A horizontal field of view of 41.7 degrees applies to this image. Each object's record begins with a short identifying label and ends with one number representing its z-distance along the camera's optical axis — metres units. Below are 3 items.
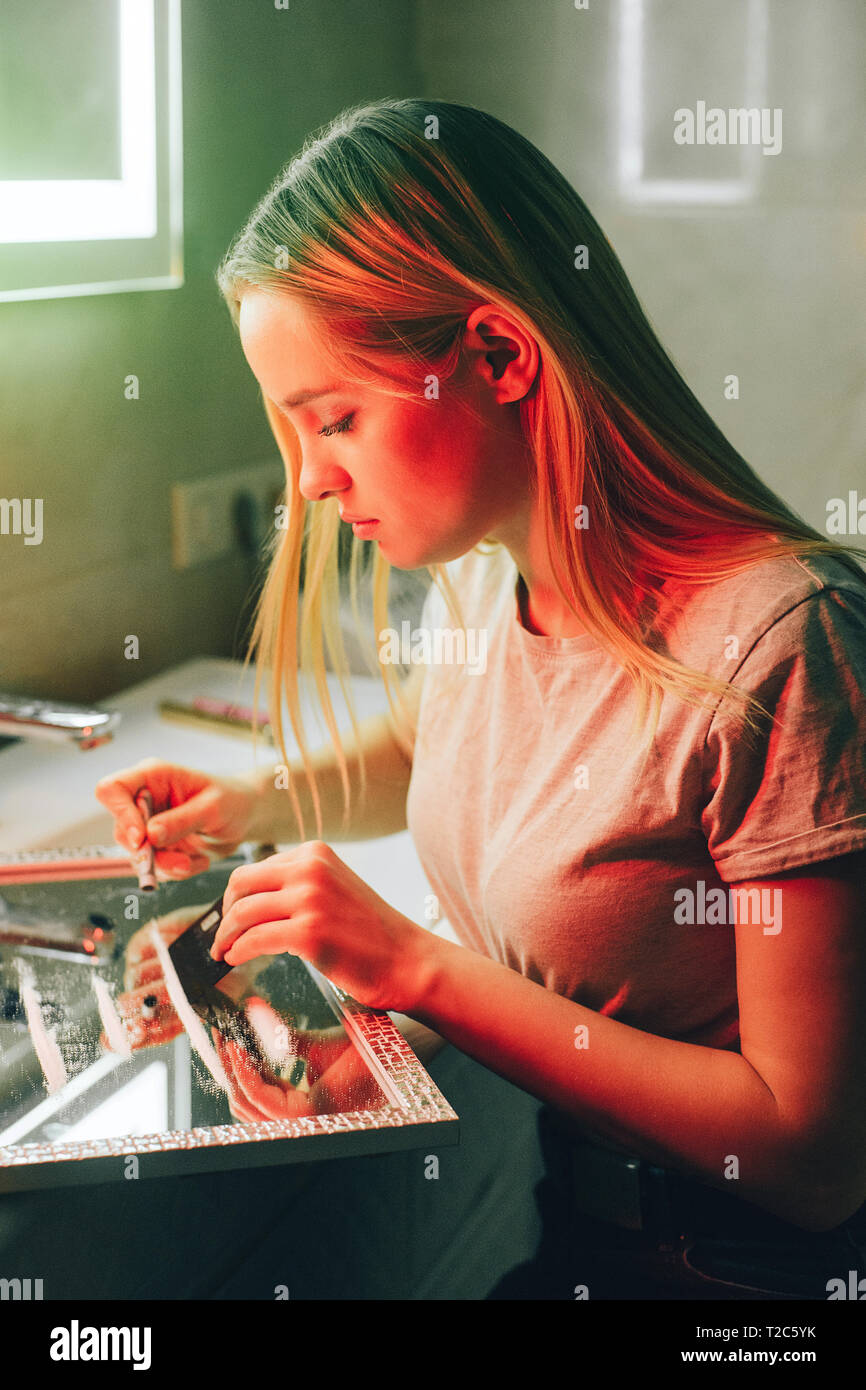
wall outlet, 1.18
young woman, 0.57
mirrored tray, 0.50
